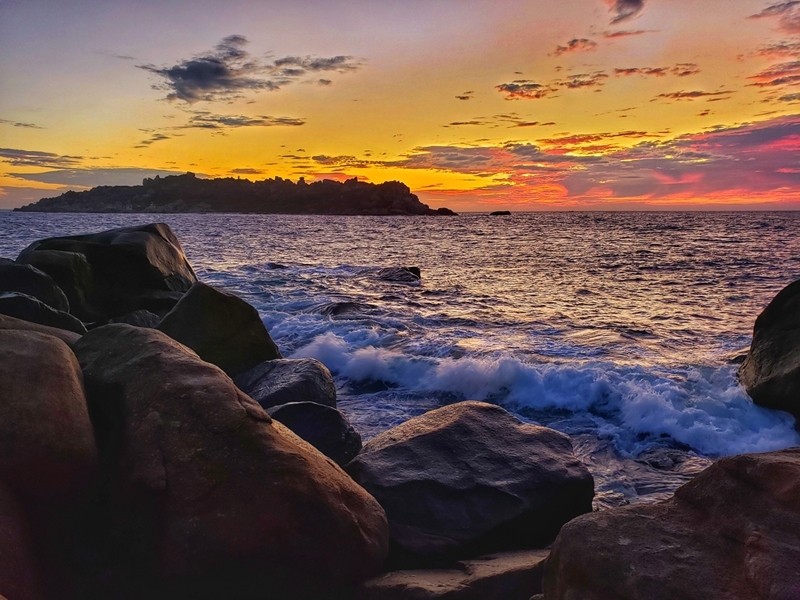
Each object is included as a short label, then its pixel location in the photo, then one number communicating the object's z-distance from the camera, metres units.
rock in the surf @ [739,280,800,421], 8.20
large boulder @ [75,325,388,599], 3.63
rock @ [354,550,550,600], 3.88
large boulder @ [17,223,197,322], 10.90
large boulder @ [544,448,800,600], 2.82
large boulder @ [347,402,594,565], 4.76
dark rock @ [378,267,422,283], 24.56
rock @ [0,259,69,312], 8.45
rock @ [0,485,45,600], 3.18
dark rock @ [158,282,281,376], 8.30
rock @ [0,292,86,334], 6.09
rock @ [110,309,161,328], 9.95
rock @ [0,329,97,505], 3.48
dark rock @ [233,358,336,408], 7.23
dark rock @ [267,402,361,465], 5.92
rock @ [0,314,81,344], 4.91
